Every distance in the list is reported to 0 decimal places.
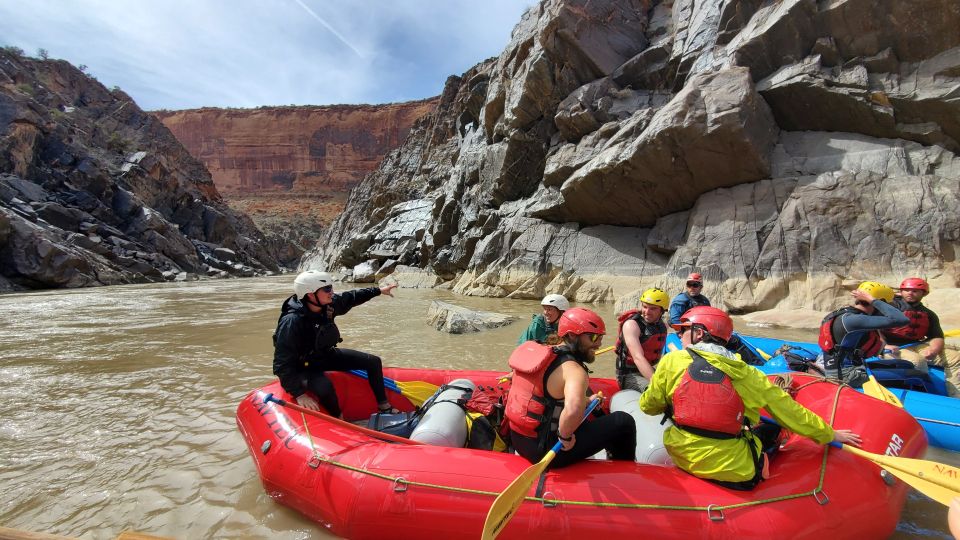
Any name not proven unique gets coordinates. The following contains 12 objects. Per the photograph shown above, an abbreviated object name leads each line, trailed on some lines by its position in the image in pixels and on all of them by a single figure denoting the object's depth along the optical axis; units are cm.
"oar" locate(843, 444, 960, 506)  220
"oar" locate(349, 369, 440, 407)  447
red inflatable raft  232
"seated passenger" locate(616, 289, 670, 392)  393
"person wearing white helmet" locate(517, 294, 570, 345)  440
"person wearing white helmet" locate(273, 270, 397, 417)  369
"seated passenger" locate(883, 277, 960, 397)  477
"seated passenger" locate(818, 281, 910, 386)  405
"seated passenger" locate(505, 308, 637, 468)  255
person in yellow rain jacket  238
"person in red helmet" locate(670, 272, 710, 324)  532
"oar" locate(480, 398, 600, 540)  212
